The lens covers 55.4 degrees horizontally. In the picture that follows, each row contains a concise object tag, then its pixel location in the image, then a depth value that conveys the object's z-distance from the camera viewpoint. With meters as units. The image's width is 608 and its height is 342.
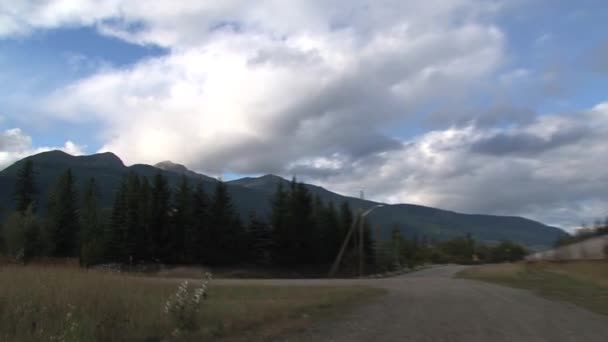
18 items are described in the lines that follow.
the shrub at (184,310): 10.56
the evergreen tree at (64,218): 69.94
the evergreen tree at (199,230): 75.88
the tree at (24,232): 42.34
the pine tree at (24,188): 83.56
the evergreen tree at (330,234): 91.42
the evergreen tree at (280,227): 82.62
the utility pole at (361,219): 57.59
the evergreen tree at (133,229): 72.38
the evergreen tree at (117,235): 71.88
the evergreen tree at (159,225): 74.62
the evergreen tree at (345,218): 98.05
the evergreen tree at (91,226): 63.88
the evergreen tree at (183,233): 75.81
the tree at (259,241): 84.25
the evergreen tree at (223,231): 78.00
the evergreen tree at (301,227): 82.94
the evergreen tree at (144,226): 73.56
